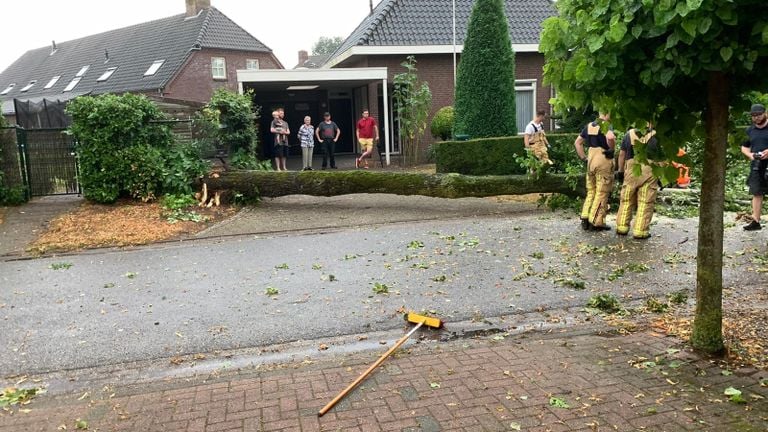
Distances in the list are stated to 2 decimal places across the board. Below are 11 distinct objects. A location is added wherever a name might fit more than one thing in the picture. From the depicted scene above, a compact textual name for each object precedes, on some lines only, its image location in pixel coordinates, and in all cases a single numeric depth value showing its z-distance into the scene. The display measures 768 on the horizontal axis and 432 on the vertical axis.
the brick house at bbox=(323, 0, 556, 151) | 19.22
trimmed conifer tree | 15.67
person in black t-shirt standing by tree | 8.05
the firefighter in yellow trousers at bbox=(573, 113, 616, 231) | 8.39
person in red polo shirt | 17.08
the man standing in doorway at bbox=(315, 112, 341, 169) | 16.88
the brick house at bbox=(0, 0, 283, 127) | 31.52
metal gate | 12.09
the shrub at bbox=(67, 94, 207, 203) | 11.18
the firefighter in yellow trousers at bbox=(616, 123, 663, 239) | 7.87
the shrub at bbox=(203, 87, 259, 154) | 12.49
